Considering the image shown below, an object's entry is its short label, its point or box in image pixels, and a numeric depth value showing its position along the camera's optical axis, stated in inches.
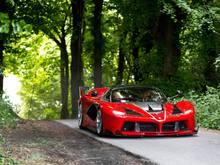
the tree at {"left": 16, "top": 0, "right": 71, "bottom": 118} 952.6
